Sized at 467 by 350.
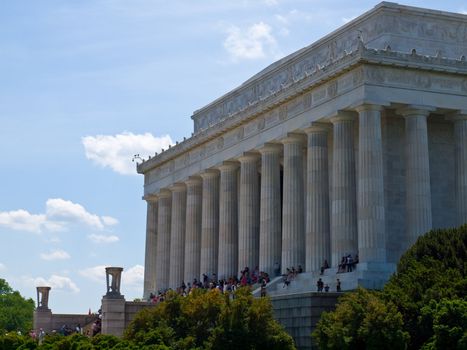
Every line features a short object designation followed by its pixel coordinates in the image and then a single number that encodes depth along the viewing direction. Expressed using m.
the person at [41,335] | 77.70
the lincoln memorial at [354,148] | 68.00
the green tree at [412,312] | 43.69
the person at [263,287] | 62.22
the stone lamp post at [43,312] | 85.50
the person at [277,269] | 78.50
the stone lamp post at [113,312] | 71.12
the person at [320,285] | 63.84
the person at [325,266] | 69.22
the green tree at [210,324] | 48.31
